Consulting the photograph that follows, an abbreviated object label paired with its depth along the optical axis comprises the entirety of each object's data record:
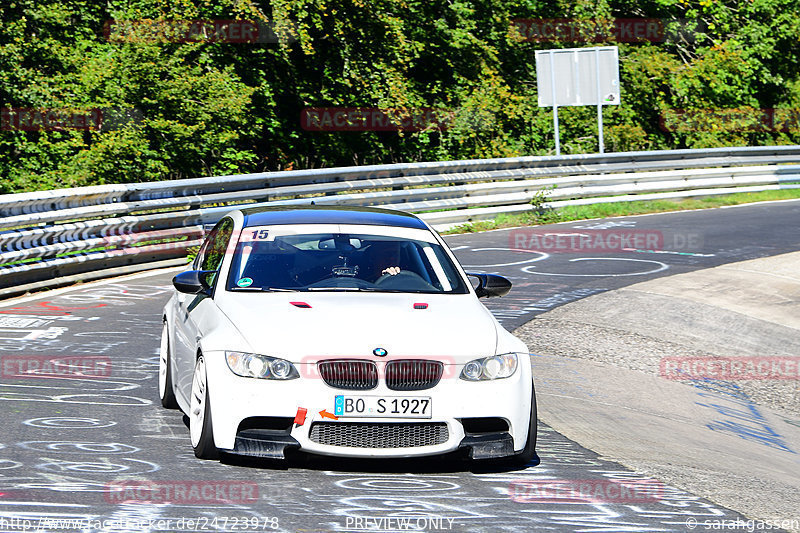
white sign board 57.81
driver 15.40
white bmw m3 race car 12.49
